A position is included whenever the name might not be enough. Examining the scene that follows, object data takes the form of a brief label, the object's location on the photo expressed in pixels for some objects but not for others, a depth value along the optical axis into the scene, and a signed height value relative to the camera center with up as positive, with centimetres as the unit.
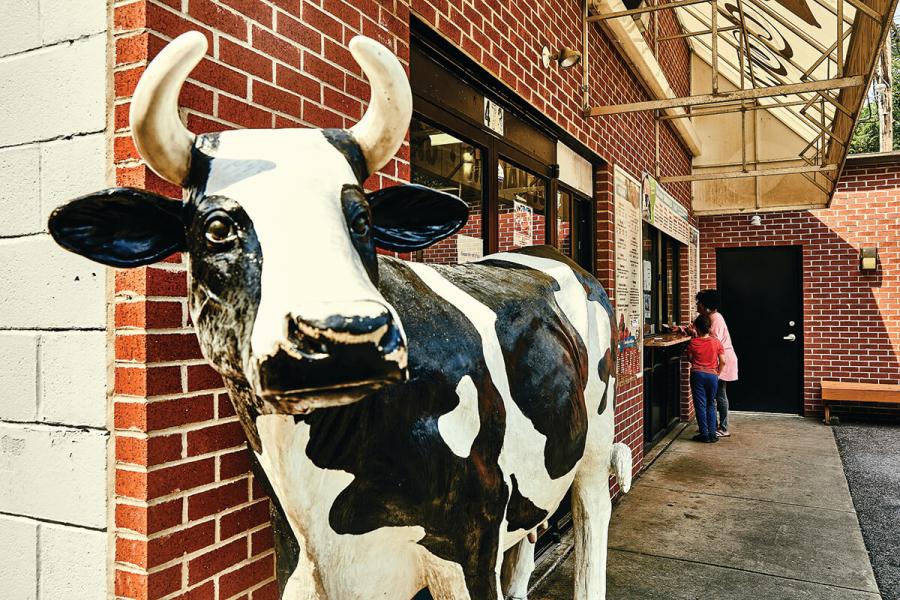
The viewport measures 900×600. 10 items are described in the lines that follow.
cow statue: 106 -7
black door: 991 -31
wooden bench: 851 -120
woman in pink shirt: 790 -41
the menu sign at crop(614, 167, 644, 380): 545 +27
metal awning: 408 +223
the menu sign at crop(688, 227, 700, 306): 973 +61
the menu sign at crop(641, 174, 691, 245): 671 +112
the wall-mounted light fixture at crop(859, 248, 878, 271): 926 +67
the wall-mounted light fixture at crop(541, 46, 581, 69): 409 +163
